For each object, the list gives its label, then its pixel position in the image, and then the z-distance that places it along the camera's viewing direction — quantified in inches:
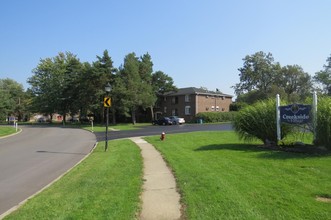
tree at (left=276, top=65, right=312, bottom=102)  3432.6
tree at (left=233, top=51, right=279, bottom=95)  3501.5
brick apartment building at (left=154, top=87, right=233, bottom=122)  2620.6
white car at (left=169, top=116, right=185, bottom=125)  2273.6
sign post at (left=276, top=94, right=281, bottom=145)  581.0
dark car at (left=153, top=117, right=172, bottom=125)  2231.8
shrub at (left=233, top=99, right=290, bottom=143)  601.6
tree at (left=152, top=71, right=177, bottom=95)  2829.7
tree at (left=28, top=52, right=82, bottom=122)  2893.7
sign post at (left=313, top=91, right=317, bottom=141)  526.0
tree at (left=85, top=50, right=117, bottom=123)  2304.4
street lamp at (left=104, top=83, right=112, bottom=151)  705.0
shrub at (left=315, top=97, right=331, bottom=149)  504.1
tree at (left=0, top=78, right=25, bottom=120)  4405.3
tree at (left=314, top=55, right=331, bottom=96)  3572.8
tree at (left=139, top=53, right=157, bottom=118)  2388.0
